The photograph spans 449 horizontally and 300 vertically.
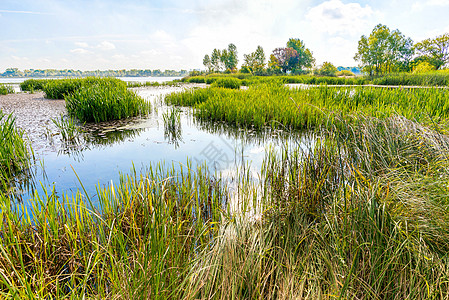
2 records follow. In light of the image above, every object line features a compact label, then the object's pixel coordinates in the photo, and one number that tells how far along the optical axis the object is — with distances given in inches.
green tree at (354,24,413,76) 1449.3
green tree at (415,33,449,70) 1545.3
